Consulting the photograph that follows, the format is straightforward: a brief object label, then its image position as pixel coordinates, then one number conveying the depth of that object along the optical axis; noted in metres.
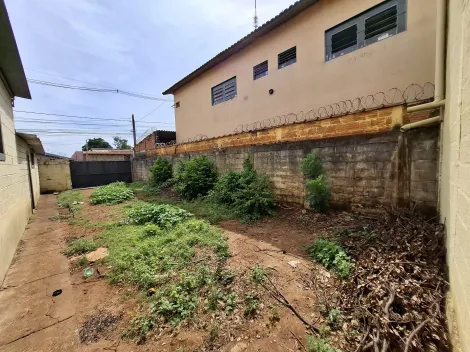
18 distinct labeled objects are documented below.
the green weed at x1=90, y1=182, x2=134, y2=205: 7.12
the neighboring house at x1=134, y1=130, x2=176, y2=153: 12.72
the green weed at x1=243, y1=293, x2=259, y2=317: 1.87
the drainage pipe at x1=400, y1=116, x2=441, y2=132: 2.59
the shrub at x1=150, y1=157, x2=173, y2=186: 8.70
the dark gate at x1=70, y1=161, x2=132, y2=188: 12.11
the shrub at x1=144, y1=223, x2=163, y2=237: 3.75
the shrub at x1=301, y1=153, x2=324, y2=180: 3.96
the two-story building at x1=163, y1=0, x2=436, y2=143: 4.12
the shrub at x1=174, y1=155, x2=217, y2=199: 6.30
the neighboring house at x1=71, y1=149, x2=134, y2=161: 19.89
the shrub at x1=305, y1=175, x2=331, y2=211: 3.73
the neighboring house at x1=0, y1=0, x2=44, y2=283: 2.88
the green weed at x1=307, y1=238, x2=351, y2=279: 2.25
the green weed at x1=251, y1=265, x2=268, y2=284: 2.26
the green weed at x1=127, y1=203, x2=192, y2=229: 4.20
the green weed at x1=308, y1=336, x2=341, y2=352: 1.46
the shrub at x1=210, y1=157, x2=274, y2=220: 4.46
